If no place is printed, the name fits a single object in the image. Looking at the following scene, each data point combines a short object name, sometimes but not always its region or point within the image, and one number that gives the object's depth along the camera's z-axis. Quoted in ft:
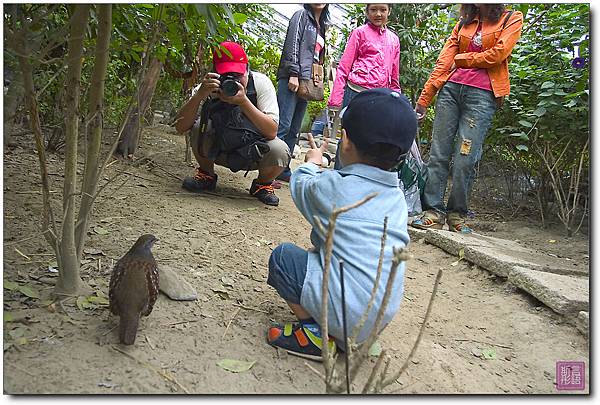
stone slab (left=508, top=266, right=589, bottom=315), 8.18
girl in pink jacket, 14.12
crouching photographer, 11.43
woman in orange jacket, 12.12
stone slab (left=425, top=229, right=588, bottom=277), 10.03
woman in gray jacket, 14.53
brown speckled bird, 5.61
